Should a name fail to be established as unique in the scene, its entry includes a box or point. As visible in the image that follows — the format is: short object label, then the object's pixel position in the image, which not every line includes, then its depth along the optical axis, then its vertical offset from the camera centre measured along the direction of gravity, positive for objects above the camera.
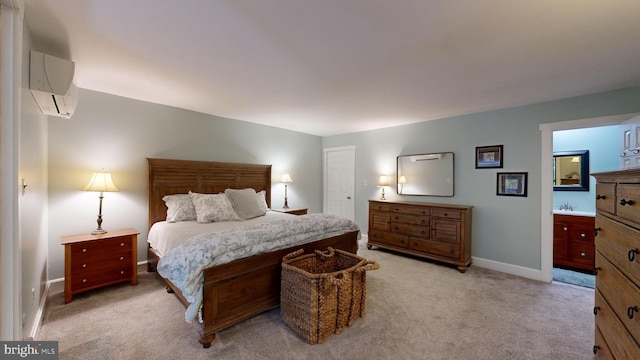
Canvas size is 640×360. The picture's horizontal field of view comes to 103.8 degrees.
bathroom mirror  3.96 +0.19
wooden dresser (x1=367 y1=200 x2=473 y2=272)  3.57 -0.77
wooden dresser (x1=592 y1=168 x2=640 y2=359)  1.04 -0.40
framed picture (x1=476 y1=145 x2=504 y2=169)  3.63 +0.36
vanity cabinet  3.50 -0.87
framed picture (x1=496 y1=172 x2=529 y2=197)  3.43 -0.04
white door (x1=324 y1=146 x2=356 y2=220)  5.46 -0.03
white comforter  1.89 -0.60
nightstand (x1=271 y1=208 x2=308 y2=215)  4.55 -0.59
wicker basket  1.96 -0.99
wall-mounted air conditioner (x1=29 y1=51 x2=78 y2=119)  1.88 +0.76
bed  1.97 -0.80
